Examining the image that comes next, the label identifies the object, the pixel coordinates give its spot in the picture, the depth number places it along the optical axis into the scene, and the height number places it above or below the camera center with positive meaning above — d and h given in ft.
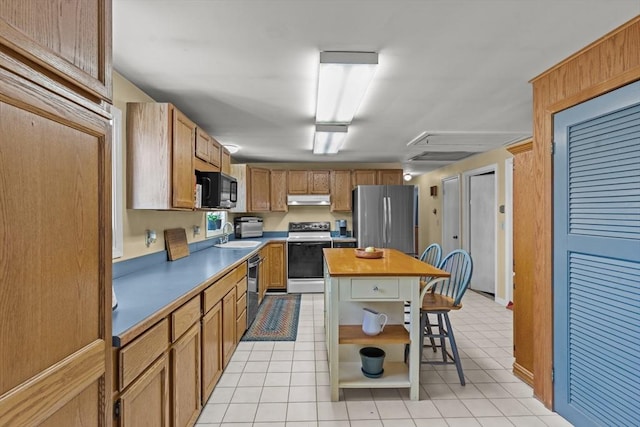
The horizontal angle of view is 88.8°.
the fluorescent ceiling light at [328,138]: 11.38 +2.87
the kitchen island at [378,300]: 7.37 -2.26
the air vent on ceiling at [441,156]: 16.78 +3.00
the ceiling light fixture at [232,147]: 15.06 +3.03
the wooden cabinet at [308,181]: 19.08 +1.78
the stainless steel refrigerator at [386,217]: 17.34 -0.30
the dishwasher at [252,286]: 11.79 -2.86
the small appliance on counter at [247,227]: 17.87 -0.84
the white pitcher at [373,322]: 7.56 -2.59
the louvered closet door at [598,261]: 5.40 -0.91
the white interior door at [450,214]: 19.64 -0.18
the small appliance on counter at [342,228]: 19.61 -1.00
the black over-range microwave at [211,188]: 10.33 +0.76
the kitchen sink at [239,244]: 14.23 -1.50
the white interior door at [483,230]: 16.51 -0.99
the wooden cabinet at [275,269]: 17.58 -3.11
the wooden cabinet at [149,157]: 7.70 +1.30
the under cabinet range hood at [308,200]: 18.90 +0.67
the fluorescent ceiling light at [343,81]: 6.54 +2.97
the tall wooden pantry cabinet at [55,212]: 2.16 +0.00
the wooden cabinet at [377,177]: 19.13 +2.02
